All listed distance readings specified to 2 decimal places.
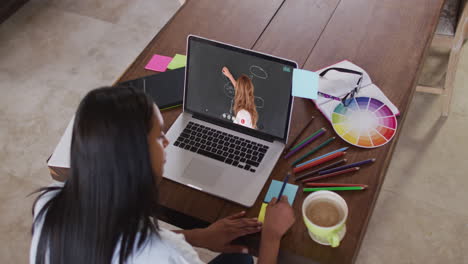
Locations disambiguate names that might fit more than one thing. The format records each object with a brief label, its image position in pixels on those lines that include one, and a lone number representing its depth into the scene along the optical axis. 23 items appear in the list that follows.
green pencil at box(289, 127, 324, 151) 1.27
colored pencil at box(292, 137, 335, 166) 1.25
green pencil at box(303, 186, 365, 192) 1.17
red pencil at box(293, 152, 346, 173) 1.22
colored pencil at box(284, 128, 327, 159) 1.26
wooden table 1.19
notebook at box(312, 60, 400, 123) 1.36
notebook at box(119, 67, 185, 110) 1.42
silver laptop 1.21
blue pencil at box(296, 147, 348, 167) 1.24
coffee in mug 1.04
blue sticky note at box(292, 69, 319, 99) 1.19
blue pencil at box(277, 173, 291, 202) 1.18
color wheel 1.28
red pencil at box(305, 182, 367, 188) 1.17
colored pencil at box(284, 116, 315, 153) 1.28
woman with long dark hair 0.82
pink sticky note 1.54
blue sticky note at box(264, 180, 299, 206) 1.18
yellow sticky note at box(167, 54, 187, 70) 1.54
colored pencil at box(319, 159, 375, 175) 1.21
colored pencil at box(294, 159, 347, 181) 1.21
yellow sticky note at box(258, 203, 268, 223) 1.15
